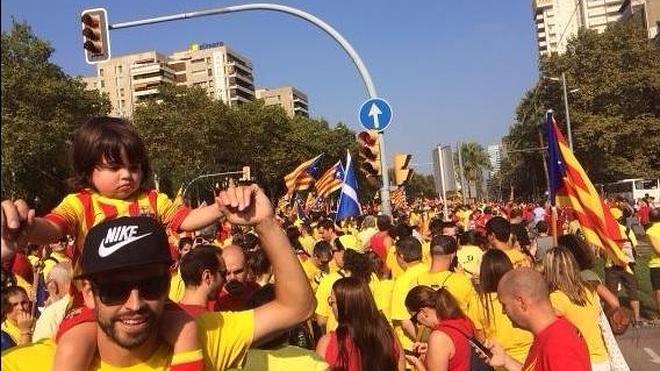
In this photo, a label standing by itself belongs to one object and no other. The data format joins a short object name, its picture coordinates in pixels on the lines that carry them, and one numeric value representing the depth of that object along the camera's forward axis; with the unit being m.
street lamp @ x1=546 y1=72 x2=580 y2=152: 45.02
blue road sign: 12.87
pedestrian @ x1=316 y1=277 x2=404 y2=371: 4.94
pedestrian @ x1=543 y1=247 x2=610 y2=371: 5.51
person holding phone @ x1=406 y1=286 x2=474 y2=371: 5.12
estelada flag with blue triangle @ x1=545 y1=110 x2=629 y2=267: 8.04
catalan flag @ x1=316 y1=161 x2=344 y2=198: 24.41
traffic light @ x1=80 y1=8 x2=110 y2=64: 13.47
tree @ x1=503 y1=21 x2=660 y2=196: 53.62
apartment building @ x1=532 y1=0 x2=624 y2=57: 164.75
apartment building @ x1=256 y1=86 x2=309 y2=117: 178.75
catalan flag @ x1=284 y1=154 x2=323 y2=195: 24.09
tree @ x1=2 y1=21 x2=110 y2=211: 49.47
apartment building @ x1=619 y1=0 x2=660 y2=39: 84.04
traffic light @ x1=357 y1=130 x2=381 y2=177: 12.91
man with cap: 2.19
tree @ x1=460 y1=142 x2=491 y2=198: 111.94
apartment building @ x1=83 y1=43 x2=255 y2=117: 148.12
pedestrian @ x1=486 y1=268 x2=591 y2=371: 4.12
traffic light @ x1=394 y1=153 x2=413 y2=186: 13.71
